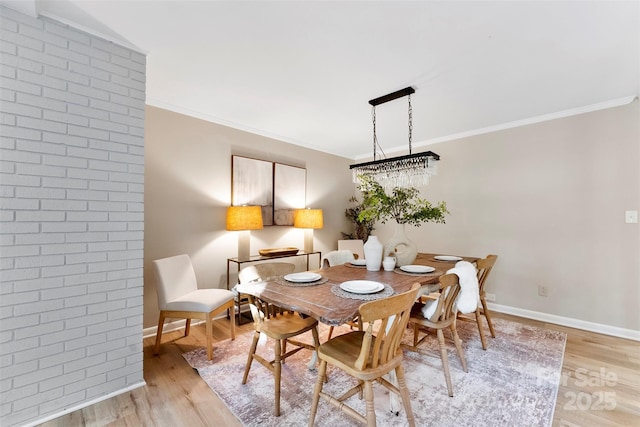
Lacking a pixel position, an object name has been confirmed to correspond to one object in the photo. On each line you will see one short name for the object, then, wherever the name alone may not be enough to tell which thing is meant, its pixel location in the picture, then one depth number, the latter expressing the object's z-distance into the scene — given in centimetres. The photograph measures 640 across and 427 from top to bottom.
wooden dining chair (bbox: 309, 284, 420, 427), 125
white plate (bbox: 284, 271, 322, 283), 192
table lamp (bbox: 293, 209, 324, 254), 391
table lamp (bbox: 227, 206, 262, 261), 310
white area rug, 162
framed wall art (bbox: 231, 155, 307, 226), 343
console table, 310
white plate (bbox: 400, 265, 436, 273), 224
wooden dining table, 137
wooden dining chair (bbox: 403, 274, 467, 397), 184
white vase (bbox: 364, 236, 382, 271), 234
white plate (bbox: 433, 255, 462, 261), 284
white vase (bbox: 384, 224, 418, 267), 250
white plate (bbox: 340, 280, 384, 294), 166
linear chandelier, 257
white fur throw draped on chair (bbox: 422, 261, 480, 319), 195
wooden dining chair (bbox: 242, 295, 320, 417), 169
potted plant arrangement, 238
